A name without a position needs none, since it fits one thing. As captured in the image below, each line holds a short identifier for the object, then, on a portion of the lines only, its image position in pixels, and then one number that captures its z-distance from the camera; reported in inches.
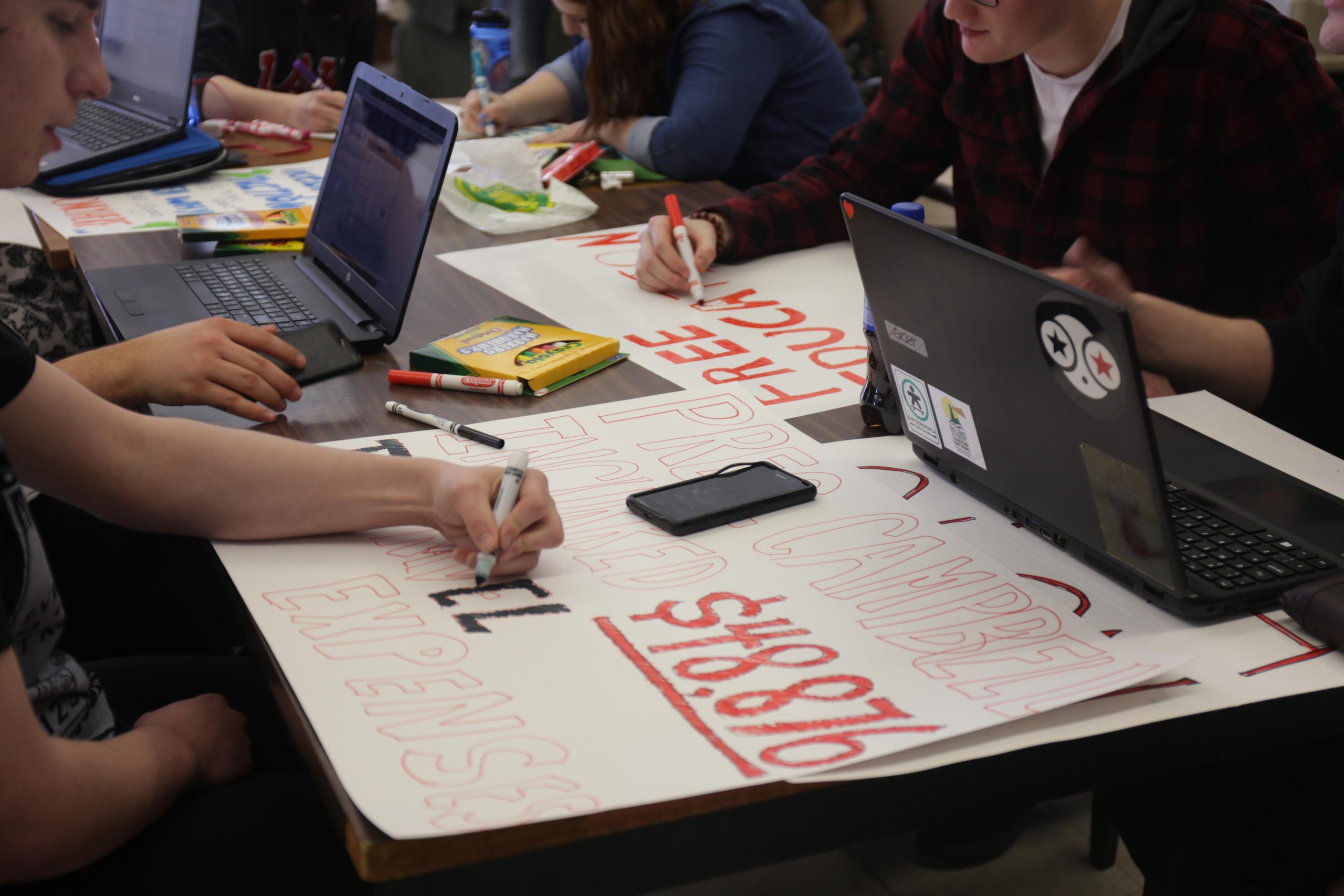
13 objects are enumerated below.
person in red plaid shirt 54.3
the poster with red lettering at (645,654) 25.3
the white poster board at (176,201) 68.0
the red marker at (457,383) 46.9
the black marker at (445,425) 42.4
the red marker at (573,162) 78.1
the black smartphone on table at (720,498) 36.9
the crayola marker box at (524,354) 47.8
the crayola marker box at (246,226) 62.2
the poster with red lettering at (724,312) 50.0
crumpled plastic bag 71.8
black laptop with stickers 29.5
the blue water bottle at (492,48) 94.5
